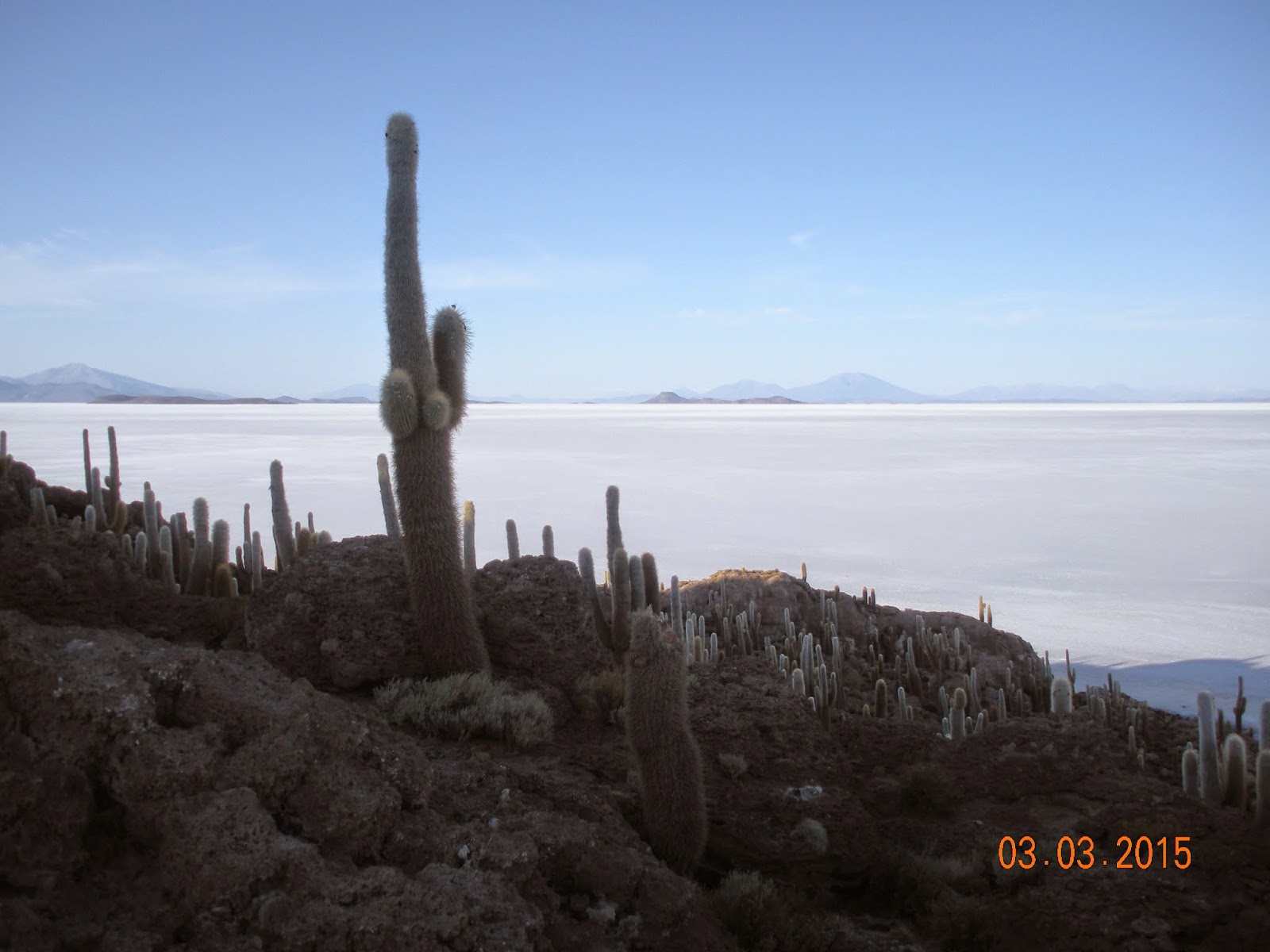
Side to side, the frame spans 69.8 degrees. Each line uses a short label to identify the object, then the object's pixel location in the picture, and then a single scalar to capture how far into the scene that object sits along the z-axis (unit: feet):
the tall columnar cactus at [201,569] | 26.55
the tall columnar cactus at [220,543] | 27.63
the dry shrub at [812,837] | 16.46
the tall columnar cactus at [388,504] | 29.46
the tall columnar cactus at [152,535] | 27.04
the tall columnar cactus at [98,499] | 30.73
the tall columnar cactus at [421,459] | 21.24
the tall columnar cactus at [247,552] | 28.76
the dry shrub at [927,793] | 18.60
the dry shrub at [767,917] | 13.52
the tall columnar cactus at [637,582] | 28.40
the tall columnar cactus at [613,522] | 31.27
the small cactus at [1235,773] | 17.06
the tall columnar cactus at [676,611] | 31.50
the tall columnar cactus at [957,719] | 22.93
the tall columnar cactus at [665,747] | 15.58
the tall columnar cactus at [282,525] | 27.55
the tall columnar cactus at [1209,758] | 17.54
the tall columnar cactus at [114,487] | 32.99
